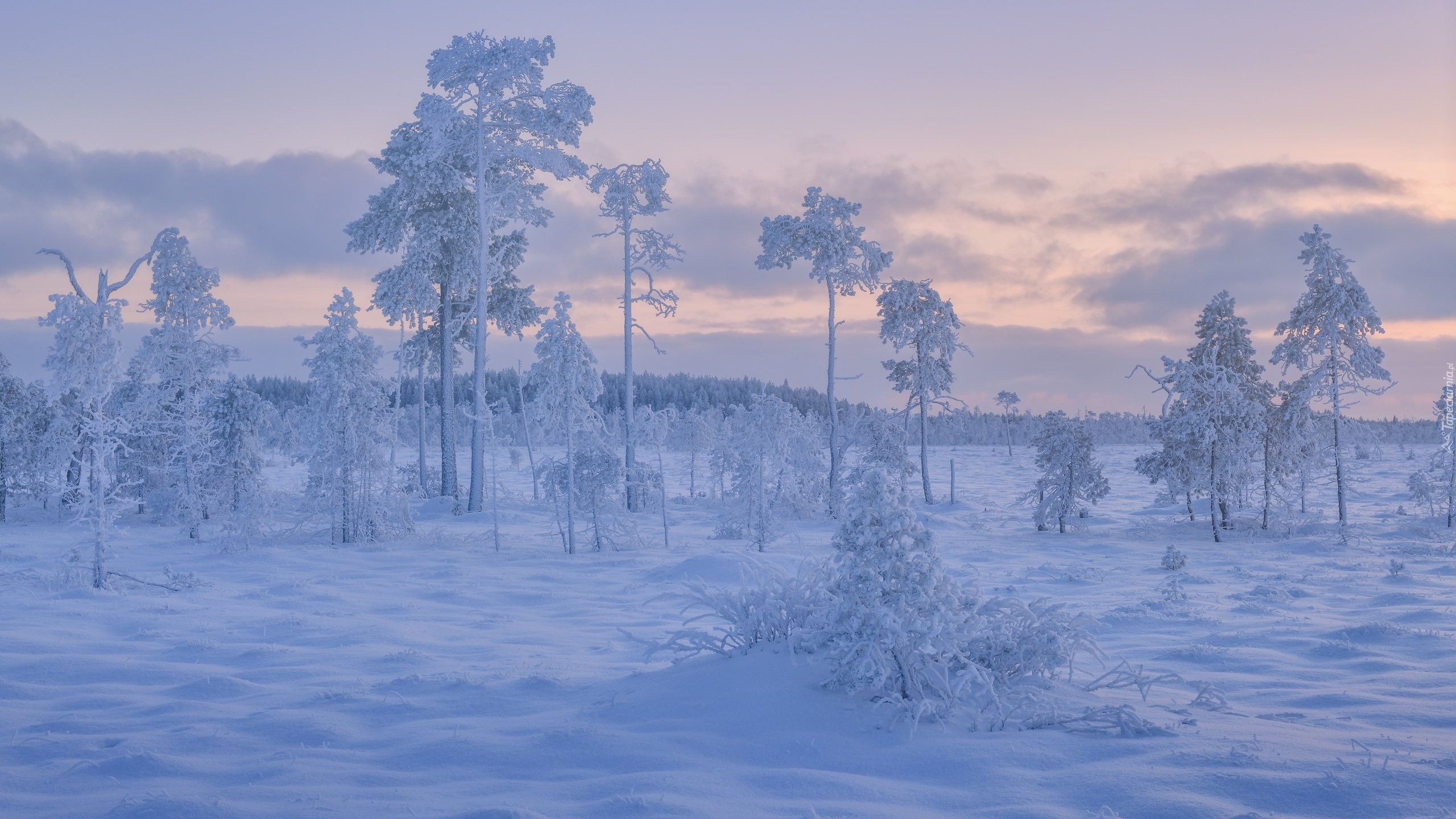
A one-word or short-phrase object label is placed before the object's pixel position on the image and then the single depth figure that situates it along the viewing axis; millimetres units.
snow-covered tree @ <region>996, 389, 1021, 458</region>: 72500
